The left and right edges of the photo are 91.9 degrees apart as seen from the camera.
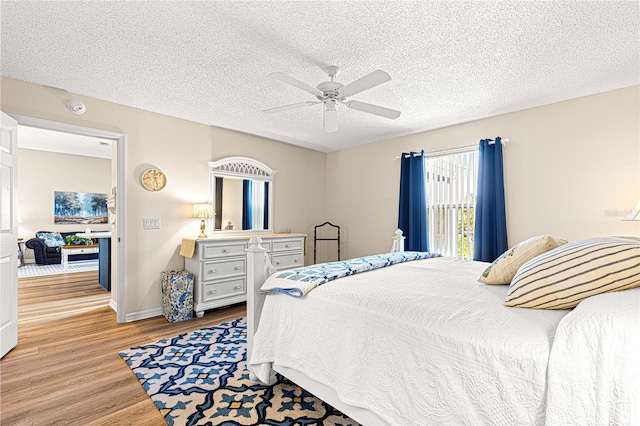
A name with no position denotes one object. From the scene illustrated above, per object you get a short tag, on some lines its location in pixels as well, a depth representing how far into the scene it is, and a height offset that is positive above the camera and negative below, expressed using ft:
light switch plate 11.64 -0.31
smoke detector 9.93 +3.51
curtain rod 11.54 +2.70
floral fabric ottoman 11.14 -2.96
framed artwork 23.76 +0.56
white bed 3.14 -1.79
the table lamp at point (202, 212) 12.55 +0.11
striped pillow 3.79 -0.78
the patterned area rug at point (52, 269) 19.19 -3.60
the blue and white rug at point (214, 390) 5.82 -3.80
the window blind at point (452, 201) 12.69 +0.56
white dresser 11.69 -2.17
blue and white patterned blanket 5.95 -1.28
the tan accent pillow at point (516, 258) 5.71 -0.83
